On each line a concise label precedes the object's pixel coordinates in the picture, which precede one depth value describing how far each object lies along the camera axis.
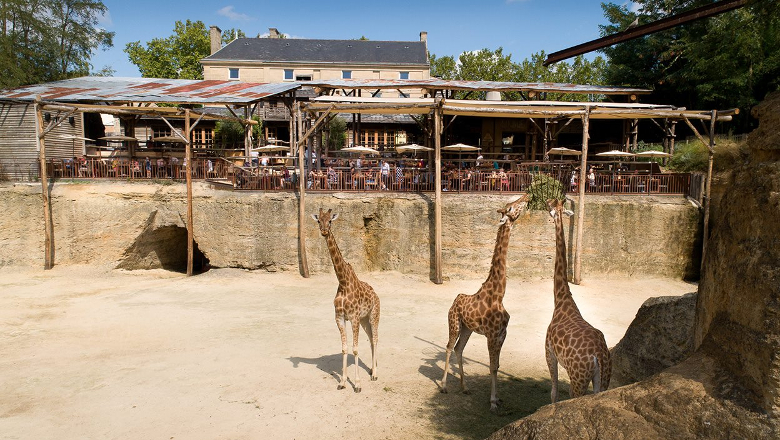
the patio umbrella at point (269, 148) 23.85
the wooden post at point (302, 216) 18.50
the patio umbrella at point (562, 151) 22.30
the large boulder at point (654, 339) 7.95
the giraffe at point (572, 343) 6.28
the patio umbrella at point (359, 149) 22.59
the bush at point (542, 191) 18.50
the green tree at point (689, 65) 24.59
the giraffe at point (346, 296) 9.23
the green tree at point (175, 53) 48.03
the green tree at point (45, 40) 29.34
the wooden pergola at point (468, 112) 17.91
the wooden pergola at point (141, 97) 19.39
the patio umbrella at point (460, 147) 21.41
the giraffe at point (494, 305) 8.40
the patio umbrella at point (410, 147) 22.45
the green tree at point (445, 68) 48.93
